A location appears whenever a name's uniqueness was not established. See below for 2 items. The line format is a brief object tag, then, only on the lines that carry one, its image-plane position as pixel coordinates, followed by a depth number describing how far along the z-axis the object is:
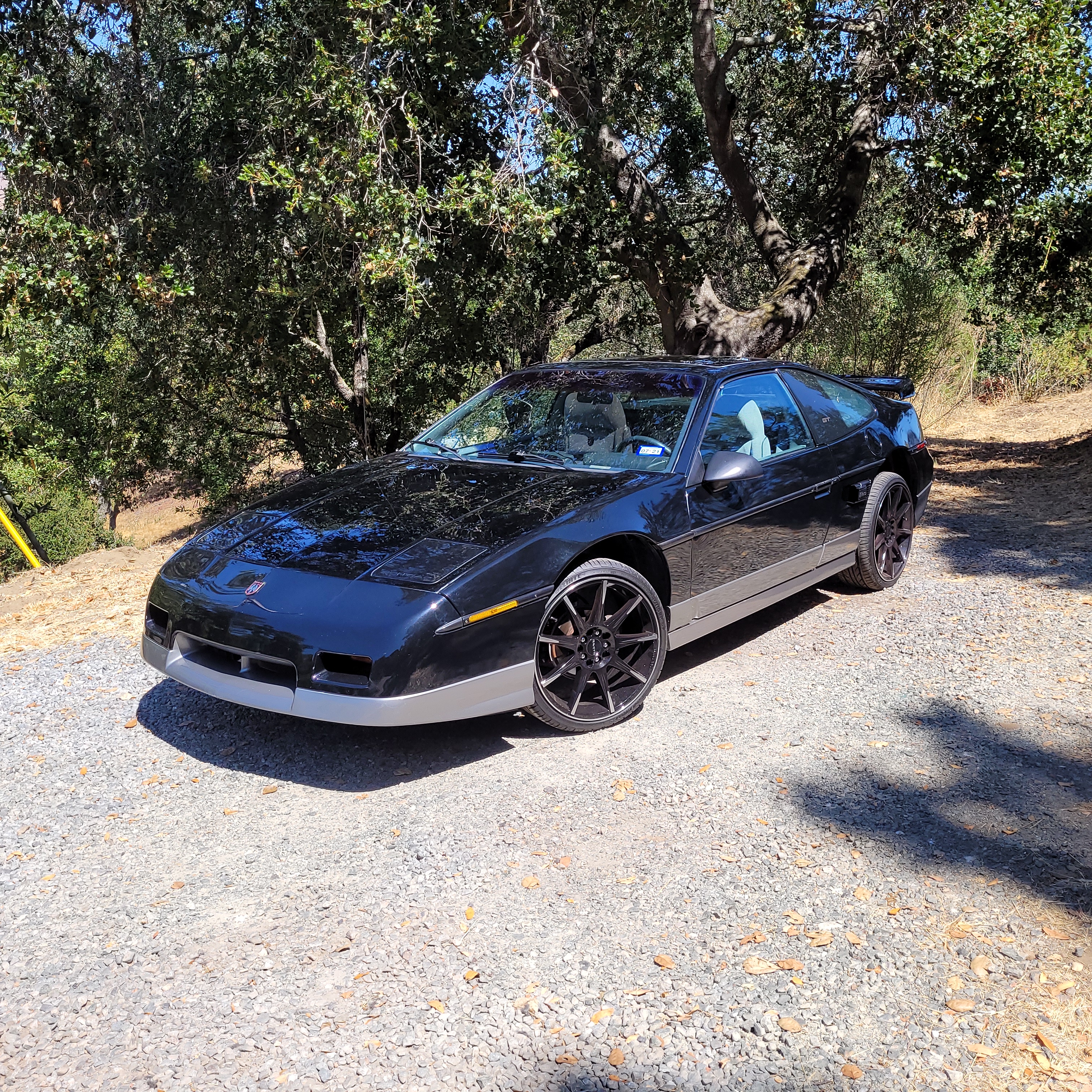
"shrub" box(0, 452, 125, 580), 22.23
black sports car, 3.79
